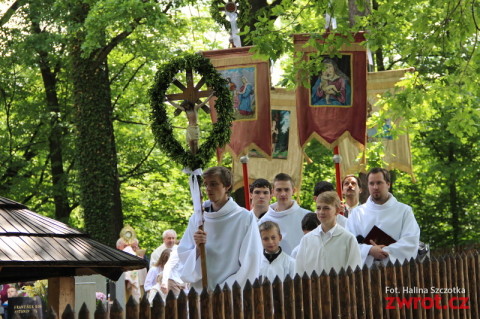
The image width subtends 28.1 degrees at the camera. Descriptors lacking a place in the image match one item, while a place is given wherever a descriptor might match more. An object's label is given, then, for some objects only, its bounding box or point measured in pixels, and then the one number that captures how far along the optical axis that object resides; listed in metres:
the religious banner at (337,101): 15.16
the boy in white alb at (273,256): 9.06
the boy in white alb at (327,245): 8.91
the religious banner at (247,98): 15.62
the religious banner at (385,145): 18.64
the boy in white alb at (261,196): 10.96
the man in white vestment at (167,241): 14.52
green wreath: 8.91
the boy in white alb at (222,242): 8.33
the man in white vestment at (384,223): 10.38
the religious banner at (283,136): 19.00
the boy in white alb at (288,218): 10.95
